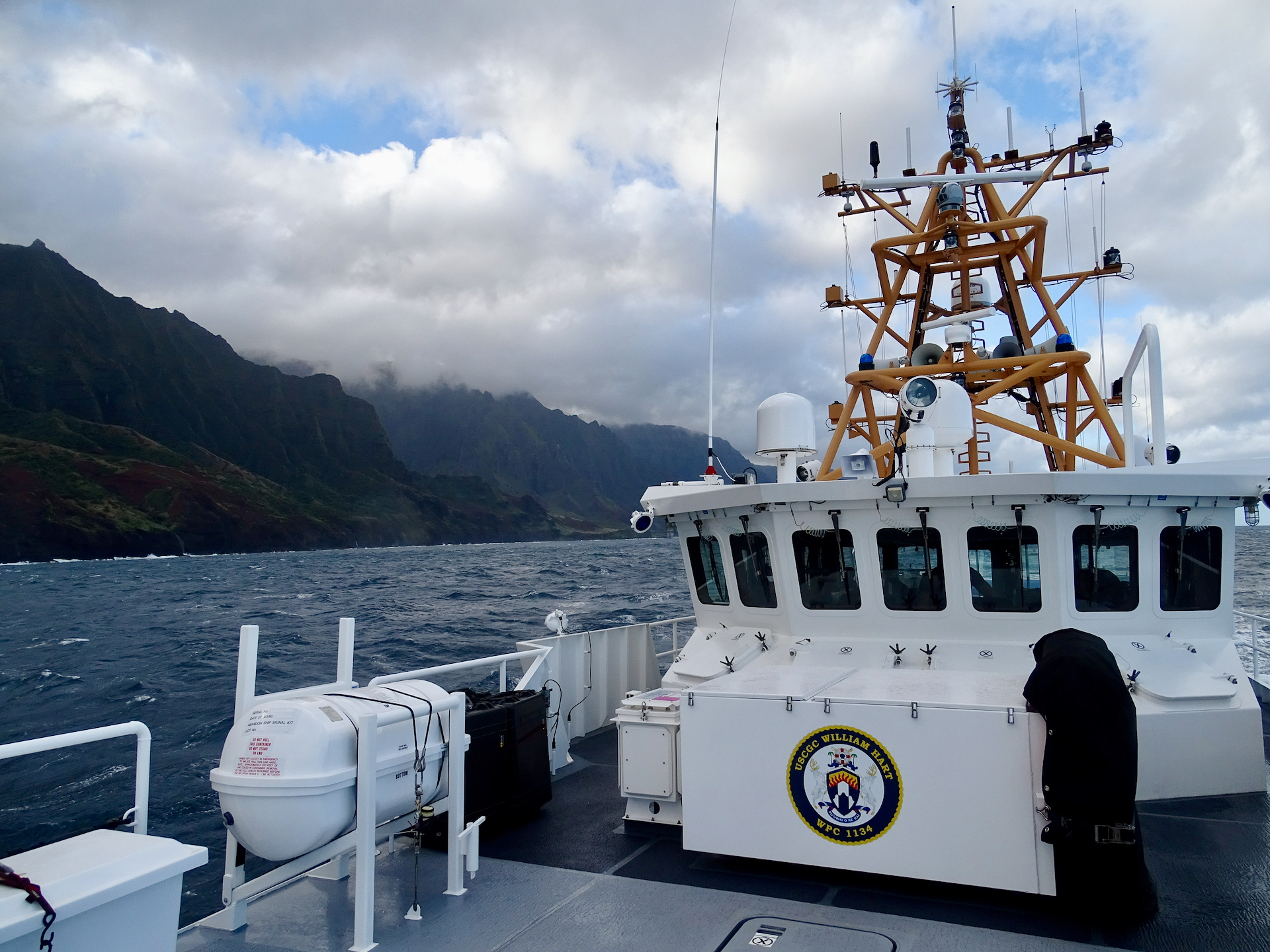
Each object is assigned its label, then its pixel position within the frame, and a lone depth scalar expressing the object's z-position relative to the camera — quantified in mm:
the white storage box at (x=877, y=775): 4660
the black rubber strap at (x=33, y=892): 2676
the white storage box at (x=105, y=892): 2736
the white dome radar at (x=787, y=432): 8539
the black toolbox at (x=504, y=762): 6125
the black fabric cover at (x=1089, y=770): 4332
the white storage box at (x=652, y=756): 6004
